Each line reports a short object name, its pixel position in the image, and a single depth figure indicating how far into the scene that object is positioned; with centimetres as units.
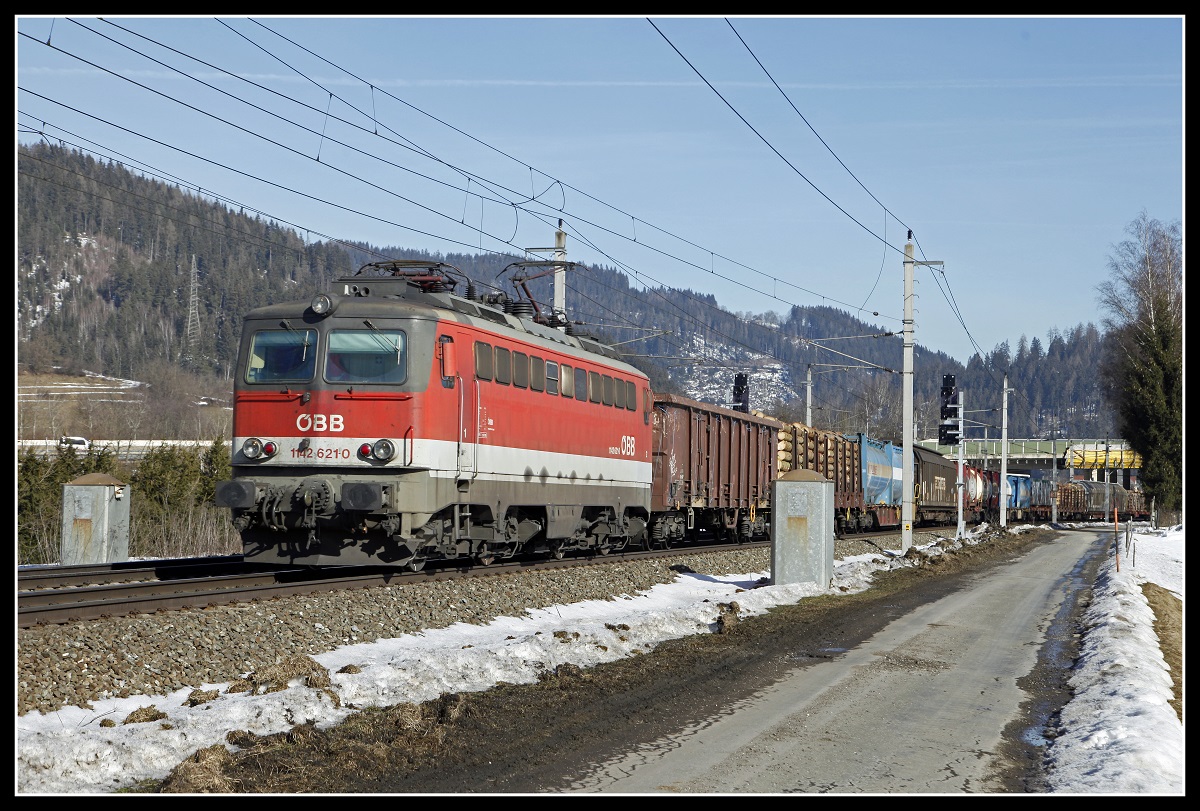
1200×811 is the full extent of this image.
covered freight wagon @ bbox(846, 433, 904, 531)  4225
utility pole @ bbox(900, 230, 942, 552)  2945
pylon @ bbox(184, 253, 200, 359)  14425
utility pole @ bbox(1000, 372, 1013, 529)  5294
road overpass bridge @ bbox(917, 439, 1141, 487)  11794
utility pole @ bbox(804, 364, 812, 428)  4363
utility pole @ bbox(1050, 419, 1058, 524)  7612
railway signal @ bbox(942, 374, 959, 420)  3235
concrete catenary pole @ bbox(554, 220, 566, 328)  2557
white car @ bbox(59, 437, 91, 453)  3653
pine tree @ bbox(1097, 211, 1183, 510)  5391
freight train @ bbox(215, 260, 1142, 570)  1470
